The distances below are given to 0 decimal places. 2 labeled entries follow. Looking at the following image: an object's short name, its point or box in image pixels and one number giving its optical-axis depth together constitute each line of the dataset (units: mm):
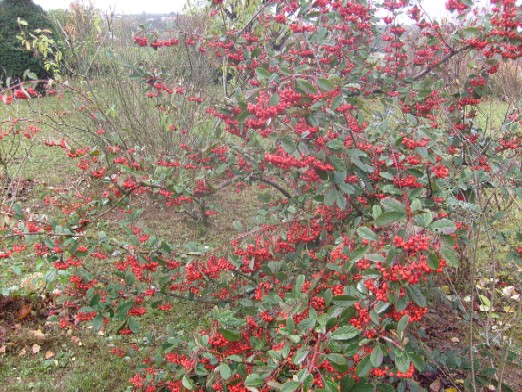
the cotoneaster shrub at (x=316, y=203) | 1659
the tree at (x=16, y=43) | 13180
